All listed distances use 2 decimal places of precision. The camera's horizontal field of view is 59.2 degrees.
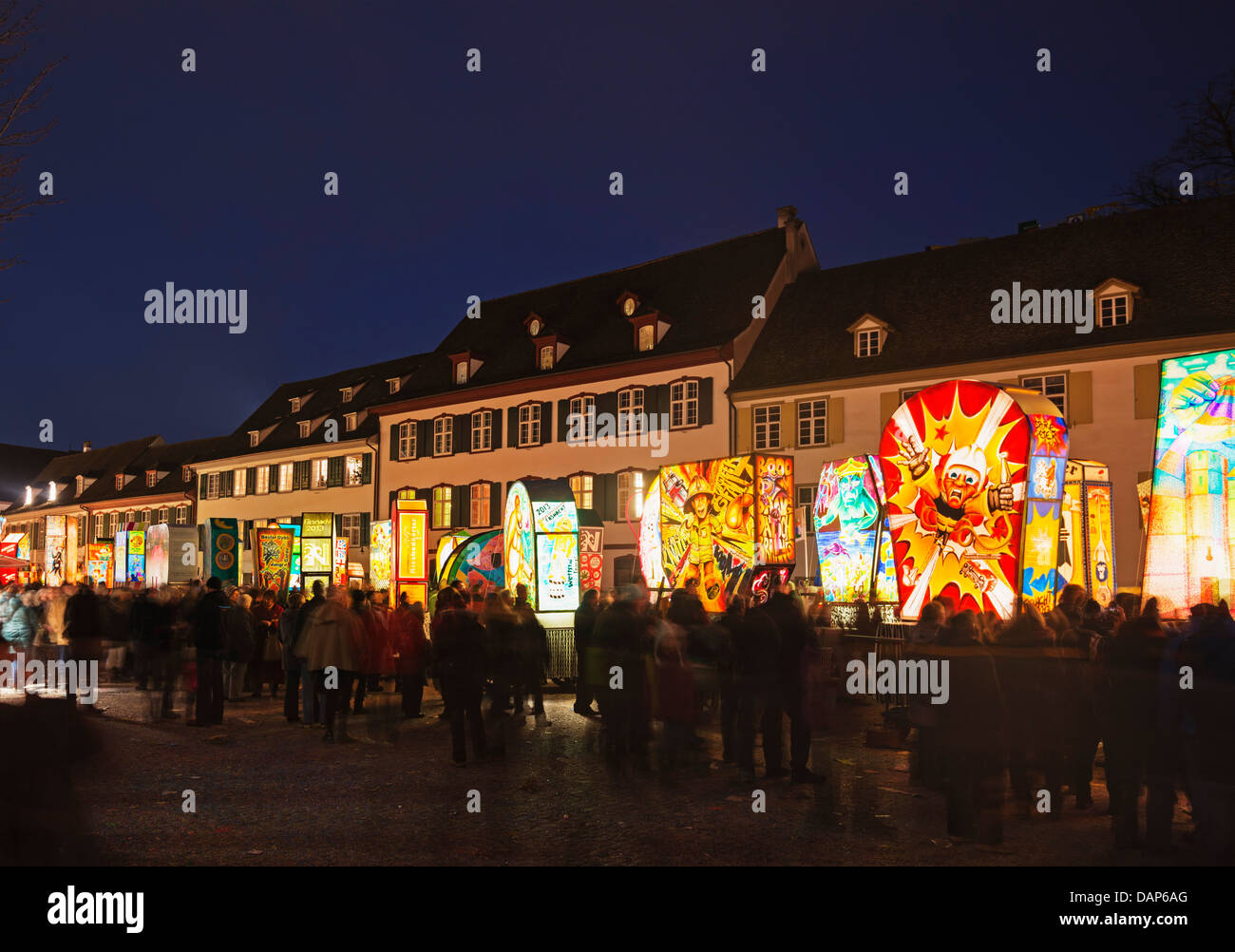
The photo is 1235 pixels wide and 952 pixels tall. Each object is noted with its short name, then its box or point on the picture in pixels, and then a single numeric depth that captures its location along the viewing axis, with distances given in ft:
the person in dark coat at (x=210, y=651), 46.65
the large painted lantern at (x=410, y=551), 71.87
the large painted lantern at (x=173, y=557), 104.83
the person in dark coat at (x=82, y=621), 56.39
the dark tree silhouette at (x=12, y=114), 26.27
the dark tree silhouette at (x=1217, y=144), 101.65
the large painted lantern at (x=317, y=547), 89.40
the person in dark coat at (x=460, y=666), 36.35
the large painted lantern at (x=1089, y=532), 52.49
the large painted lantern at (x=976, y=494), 44.37
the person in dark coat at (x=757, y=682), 34.73
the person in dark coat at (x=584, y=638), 47.73
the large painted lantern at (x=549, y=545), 60.49
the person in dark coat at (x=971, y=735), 25.00
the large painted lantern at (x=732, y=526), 62.95
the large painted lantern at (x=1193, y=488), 41.81
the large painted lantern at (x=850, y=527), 62.64
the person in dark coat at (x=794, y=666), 34.09
